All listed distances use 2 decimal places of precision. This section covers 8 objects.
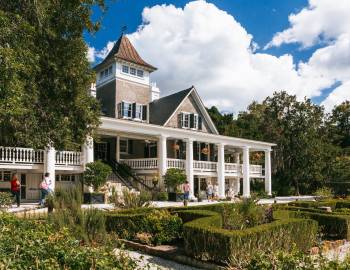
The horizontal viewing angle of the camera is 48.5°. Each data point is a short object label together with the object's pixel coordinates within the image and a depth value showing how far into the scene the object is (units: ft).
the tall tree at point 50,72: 38.91
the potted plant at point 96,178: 71.91
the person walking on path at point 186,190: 84.90
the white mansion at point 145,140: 84.23
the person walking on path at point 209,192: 99.61
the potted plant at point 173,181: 85.40
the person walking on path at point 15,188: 61.00
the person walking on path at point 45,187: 60.75
